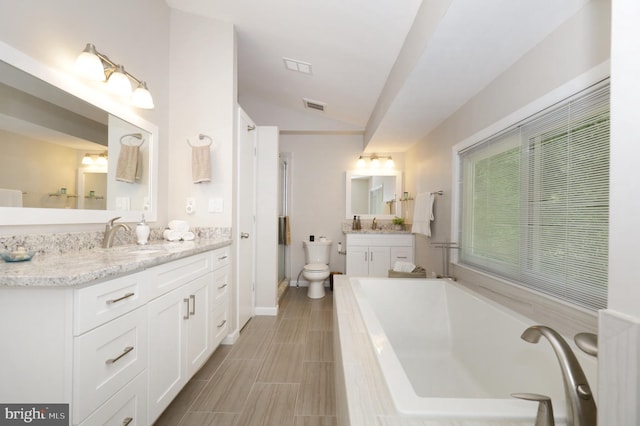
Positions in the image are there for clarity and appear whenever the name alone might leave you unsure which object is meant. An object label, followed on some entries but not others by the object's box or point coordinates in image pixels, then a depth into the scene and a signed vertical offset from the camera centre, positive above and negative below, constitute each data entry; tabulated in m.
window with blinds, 1.21 +0.07
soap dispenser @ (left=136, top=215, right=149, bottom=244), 1.83 -0.16
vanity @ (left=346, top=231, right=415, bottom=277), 3.69 -0.53
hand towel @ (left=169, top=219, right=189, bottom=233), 2.09 -0.12
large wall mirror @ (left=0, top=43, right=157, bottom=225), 1.21 +0.31
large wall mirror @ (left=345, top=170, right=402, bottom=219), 4.23 +0.30
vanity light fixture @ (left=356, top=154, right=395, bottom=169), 4.19 +0.78
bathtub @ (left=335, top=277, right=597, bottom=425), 0.78 -0.67
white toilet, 3.51 -0.72
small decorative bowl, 1.09 -0.19
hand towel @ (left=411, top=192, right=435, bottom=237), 2.98 -0.01
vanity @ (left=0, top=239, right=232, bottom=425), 0.88 -0.46
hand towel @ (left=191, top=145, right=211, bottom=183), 2.20 +0.37
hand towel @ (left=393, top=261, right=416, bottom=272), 2.62 -0.53
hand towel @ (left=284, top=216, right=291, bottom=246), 3.99 -0.30
